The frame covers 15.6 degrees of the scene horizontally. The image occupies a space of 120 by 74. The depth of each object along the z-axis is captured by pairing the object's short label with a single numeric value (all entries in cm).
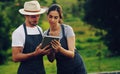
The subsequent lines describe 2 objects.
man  493
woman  502
